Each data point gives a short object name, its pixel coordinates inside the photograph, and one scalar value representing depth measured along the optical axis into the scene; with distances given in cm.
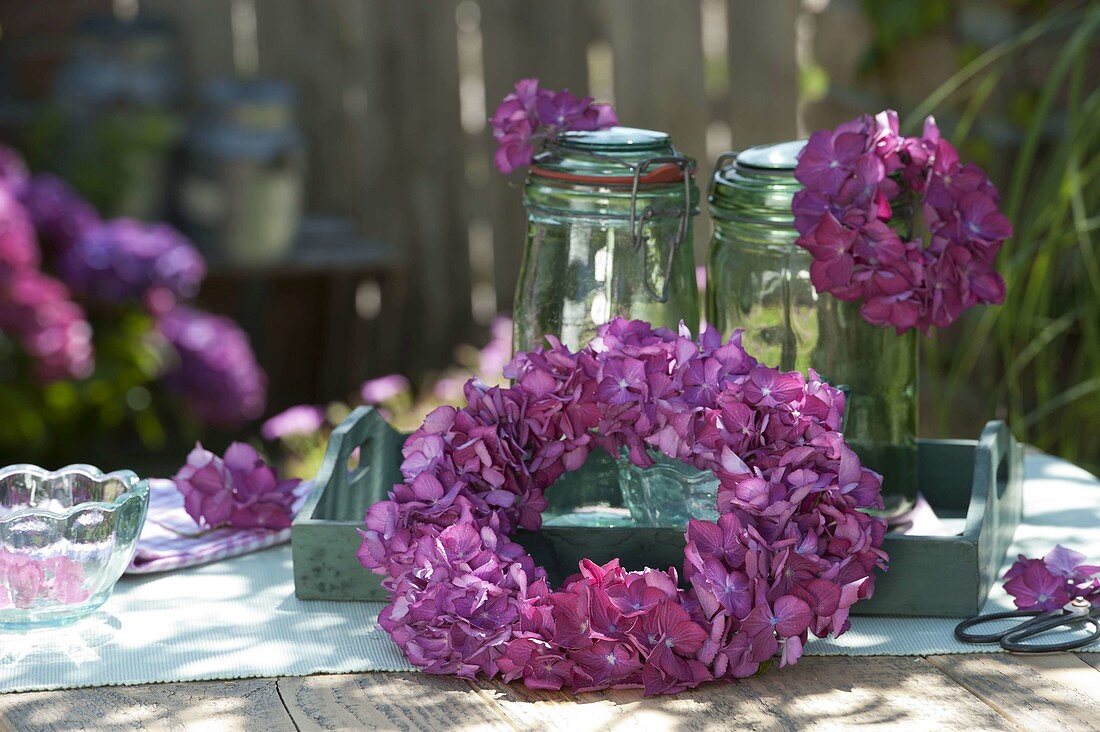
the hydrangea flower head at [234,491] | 191
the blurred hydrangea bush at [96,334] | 345
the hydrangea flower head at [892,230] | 177
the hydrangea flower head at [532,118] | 188
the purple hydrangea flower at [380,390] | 308
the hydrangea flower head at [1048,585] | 176
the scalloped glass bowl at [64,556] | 174
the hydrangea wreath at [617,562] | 166
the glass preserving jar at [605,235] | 182
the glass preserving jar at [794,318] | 183
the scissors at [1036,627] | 172
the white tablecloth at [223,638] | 170
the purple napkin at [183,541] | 186
